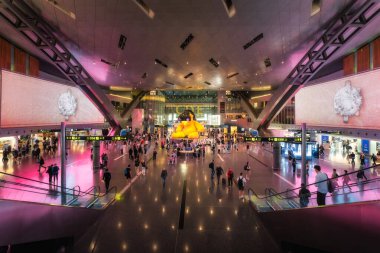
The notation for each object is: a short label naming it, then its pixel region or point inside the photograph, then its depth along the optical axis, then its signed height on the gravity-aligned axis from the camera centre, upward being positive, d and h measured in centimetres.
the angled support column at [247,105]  4153 +367
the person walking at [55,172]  1338 -256
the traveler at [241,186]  1198 -292
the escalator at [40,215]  626 -269
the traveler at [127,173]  1438 -276
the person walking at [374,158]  1860 -244
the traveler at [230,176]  1330 -271
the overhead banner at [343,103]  1145 +133
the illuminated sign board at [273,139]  1435 -77
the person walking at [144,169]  1652 -292
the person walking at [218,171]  1402 -261
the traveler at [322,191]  671 -186
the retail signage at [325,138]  3112 -156
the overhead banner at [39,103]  1241 +138
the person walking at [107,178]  1256 -267
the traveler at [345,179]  998 -218
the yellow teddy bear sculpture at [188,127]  2492 -11
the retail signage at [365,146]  2318 -189
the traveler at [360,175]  1182 -240
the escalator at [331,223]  507 -245
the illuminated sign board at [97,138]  1420 -71
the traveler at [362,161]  1811 -255
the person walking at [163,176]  1307 -266
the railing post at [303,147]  1217 -110
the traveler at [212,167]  1482 -263
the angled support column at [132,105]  3742 +322
